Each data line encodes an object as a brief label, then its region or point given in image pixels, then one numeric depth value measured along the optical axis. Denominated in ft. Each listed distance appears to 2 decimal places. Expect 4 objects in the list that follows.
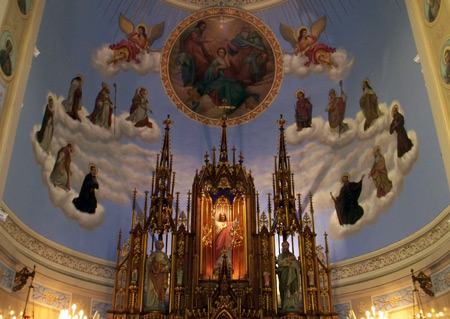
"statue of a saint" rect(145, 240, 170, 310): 51.42
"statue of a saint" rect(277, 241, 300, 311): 51.93
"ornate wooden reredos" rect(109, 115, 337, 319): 51.26
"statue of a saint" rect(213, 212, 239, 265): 55.88
